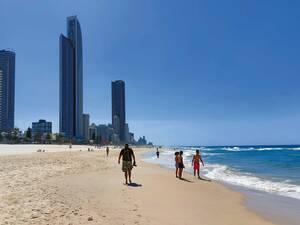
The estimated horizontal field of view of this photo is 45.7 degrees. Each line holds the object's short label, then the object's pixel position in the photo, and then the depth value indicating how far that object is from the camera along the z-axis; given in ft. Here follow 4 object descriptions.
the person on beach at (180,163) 62.63
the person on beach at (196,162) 65.62
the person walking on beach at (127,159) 50.98
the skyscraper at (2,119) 653.71
